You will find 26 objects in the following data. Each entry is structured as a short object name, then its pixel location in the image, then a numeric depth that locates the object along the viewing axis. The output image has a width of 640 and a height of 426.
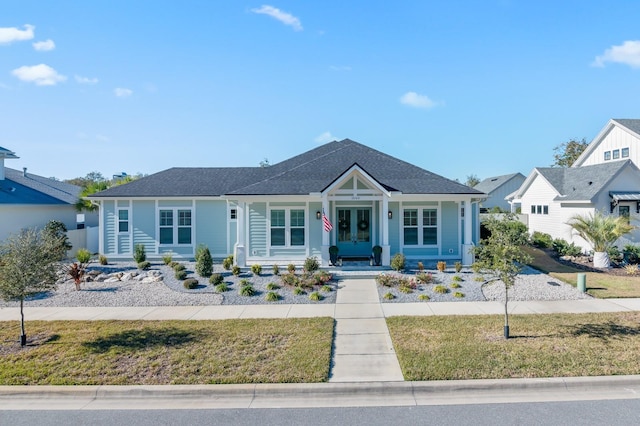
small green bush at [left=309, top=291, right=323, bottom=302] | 10.76
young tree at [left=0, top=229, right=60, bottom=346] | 7.01
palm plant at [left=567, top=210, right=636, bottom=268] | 15.30
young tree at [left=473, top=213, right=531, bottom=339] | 7.34
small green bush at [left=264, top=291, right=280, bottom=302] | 10.75
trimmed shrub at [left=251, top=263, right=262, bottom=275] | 13.50
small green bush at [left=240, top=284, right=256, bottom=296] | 11.15
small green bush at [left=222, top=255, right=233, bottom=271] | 14.40
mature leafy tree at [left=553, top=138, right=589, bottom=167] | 44.56
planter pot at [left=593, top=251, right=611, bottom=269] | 15.47
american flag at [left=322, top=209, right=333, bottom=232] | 14.25
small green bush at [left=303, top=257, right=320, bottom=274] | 13.40
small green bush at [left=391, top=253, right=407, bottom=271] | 13.55
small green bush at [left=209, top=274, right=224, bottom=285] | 12.30
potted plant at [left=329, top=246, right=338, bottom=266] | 14.76
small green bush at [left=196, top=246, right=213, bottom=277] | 13.03
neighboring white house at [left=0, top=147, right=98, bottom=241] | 18.78
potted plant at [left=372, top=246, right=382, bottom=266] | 14.54
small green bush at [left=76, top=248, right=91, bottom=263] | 14.62
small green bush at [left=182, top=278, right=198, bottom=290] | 11.93
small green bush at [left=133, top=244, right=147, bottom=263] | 15.66
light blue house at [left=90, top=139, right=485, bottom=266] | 14.97
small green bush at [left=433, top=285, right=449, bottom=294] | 11.21
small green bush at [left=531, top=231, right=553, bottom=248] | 20.41
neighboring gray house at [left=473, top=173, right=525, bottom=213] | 42.03
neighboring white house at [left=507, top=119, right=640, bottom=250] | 18.53
